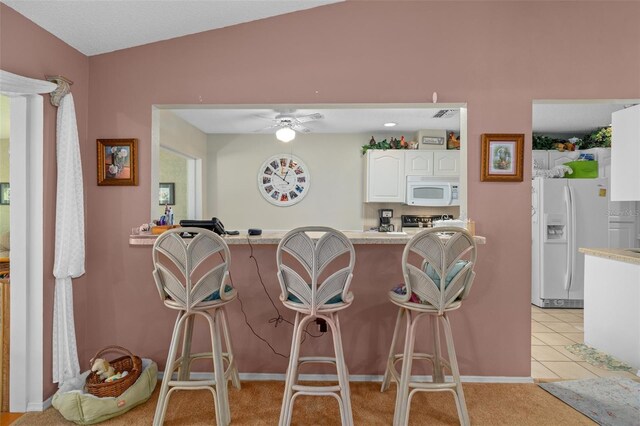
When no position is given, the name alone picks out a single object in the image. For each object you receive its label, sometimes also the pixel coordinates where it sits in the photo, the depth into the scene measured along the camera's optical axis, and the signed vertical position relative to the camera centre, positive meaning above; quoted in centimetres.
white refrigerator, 471 -19
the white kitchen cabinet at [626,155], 312 +47
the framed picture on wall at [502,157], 277 +39
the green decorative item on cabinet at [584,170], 491 +54
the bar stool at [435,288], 210 -41
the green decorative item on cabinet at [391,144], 536 +90
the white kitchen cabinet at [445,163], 527 +65
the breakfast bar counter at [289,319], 281 -76
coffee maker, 556 -8
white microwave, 526 +26
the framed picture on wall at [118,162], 282 +33
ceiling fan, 430 +107
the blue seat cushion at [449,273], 217 -34
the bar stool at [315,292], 205 -43
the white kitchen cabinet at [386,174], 530 +50
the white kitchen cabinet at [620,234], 475 -24
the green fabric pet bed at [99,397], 226 -109
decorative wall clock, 579 +45
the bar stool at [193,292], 213 -45
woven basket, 234 -103
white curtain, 246 -20
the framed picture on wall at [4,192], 396 +16
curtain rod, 243 +74
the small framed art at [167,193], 562 +23
